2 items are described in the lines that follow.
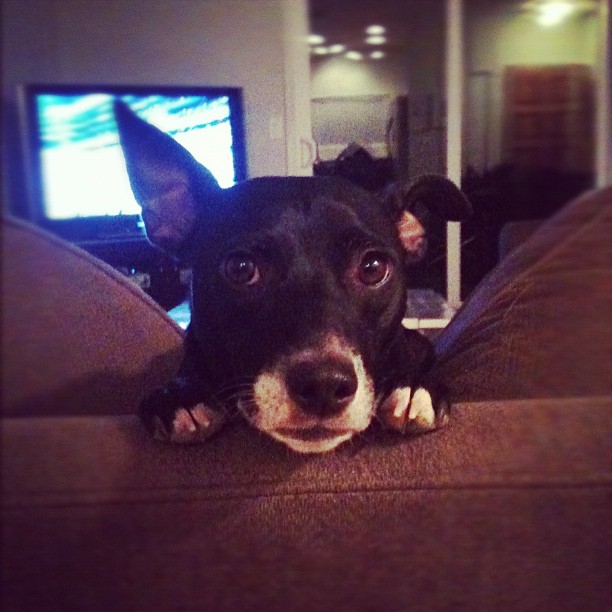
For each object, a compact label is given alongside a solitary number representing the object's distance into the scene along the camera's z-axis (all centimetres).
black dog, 40
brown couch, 34
